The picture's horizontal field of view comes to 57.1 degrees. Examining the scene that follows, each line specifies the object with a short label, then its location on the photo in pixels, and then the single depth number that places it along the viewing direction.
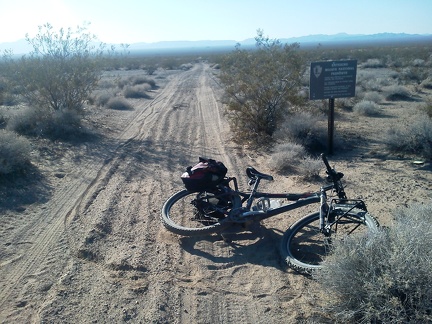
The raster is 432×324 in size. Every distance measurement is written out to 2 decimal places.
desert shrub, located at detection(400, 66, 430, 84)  27.17
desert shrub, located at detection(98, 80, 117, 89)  28.98
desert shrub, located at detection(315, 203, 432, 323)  3.24
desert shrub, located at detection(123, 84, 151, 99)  24.59
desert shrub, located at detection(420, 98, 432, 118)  14.11
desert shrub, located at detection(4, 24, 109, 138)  13.52
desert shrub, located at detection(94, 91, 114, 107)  19.91
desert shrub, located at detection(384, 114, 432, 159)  9.03
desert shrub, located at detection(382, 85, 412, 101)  19.81
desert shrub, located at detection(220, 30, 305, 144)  12.02
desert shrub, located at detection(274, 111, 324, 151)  10.67
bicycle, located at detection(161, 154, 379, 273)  4.63
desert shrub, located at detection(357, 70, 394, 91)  22.48
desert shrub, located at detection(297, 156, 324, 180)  8.03
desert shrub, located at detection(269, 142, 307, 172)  8.83
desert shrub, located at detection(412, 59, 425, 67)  38.87
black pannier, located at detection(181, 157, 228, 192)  5.49
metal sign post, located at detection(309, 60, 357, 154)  9.84
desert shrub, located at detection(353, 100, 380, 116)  15.70
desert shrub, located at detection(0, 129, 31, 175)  8.37
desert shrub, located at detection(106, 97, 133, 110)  19.50
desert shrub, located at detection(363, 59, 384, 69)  41.73
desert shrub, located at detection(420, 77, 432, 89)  23.49
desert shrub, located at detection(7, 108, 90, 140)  12.59
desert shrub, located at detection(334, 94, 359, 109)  17.52
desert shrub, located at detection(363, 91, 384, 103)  18.75
